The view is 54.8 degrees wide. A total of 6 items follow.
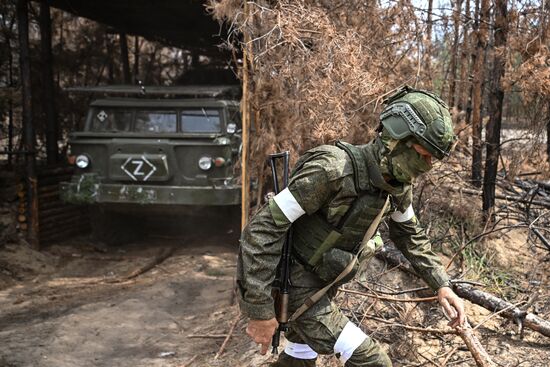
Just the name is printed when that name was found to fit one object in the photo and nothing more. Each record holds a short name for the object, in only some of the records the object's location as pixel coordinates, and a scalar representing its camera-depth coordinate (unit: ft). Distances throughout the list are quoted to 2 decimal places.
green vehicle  20.88
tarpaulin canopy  27.61
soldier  6.65
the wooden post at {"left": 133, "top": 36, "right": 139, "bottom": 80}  40.78
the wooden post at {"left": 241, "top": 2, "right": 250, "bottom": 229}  13.87
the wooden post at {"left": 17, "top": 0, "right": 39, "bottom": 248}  21.81
